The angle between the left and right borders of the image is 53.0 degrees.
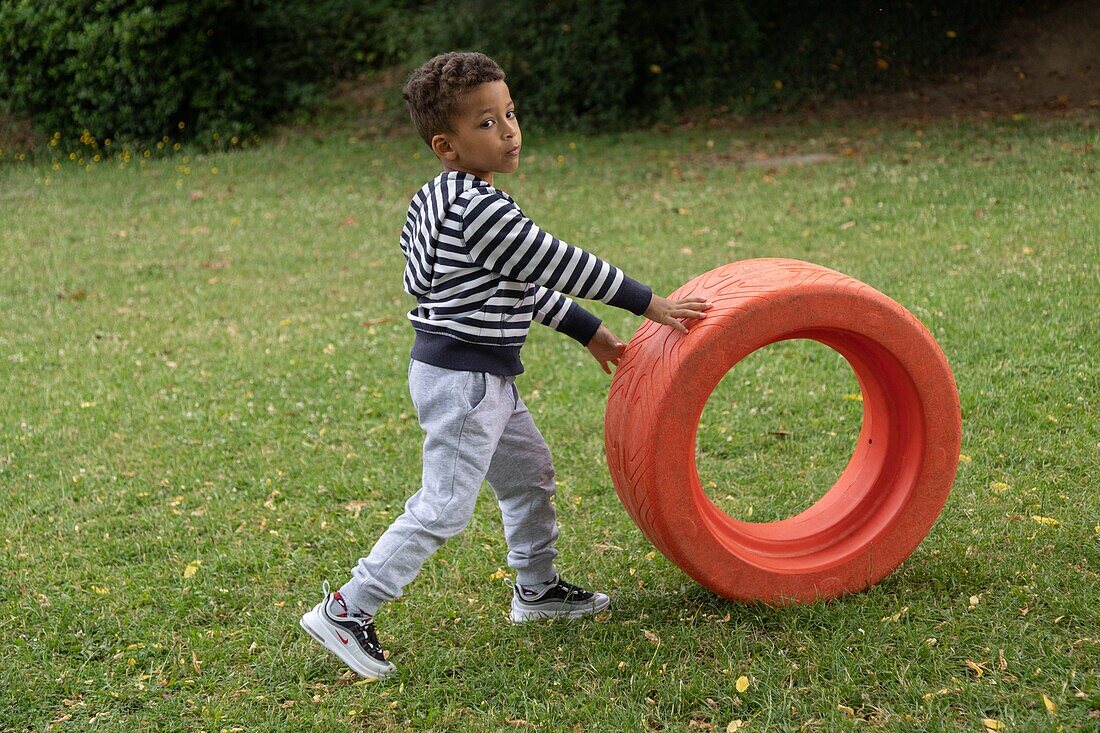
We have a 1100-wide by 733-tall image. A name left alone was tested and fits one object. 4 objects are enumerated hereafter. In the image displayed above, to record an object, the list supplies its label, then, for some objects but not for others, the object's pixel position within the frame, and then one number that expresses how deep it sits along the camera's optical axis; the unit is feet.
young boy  10.30
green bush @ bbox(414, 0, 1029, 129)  47.01
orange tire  11.03
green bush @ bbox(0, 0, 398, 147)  48.65
